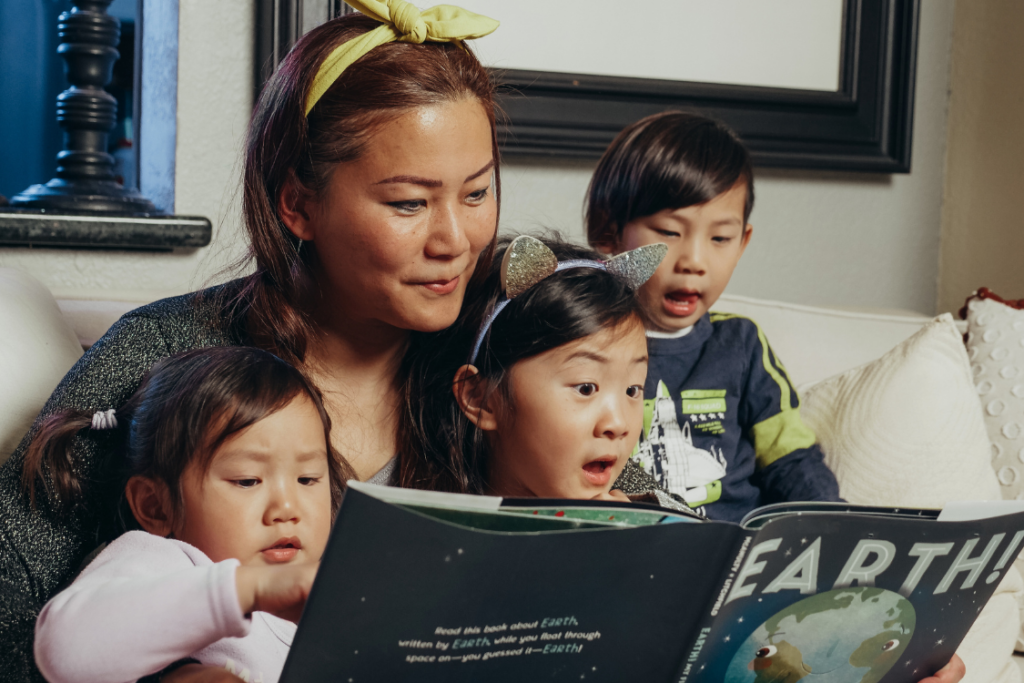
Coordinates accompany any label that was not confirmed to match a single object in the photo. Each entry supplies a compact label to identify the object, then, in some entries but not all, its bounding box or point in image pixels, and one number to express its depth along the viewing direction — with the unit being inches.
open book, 74.8
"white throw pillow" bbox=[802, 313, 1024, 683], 98.6
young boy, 99.4
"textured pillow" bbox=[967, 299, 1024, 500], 101.3
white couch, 89.1
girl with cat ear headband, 87.7
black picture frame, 112.8
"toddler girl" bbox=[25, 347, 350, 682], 77.8
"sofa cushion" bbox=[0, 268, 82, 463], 88.4
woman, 84.9
